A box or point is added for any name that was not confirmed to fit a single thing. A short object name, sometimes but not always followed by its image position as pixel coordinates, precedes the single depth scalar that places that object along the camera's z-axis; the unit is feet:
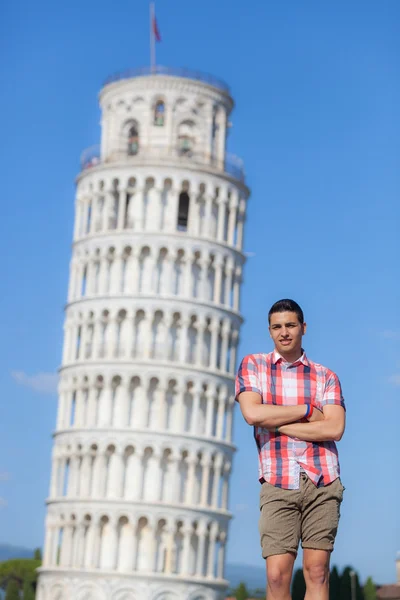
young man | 27.68
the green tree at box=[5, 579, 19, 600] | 421.18
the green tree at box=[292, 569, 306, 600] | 269.03
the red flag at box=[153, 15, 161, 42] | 284.00
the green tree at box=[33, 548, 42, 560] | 484.42
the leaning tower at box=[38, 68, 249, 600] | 253.85
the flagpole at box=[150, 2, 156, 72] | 286.25
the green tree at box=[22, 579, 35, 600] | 401.27
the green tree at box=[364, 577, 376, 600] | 321.19
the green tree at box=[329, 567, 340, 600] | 295.48
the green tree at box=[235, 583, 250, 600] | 372.17
